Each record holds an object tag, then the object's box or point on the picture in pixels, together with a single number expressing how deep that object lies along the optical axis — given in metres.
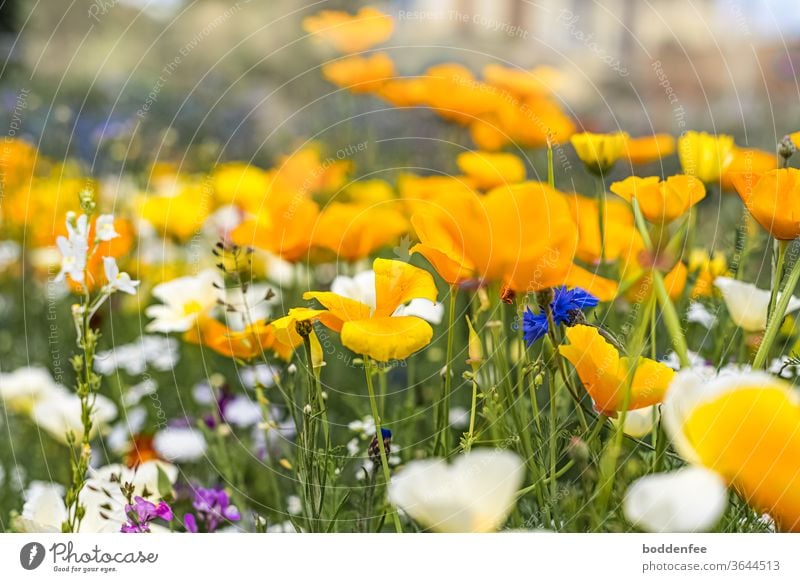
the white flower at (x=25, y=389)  0.91
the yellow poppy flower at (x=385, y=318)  0.69
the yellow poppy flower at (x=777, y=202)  0.73
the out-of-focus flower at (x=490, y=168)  0.89
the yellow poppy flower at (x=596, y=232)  0.81
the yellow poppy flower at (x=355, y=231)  0.83
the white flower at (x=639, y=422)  0.75
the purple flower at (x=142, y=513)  0.75
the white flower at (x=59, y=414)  0.86
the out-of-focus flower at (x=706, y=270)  0.84
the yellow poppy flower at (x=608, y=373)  0.70
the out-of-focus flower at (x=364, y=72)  0.94
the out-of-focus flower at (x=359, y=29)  0.95
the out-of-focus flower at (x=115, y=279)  0.76
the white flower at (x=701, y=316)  0.86
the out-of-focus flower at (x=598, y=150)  0.79
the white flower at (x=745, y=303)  0.78
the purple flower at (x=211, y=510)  0.79
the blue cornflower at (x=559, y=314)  0.72
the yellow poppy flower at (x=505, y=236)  0.68
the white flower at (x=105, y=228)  0.76
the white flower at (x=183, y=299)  0.83
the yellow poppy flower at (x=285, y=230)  0.81
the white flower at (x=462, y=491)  0.69
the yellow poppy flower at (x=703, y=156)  0.81
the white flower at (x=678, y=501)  0.71
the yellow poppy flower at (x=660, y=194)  0.74
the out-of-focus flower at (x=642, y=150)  0.85
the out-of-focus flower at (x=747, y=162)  0.84
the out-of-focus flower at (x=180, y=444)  0.90
